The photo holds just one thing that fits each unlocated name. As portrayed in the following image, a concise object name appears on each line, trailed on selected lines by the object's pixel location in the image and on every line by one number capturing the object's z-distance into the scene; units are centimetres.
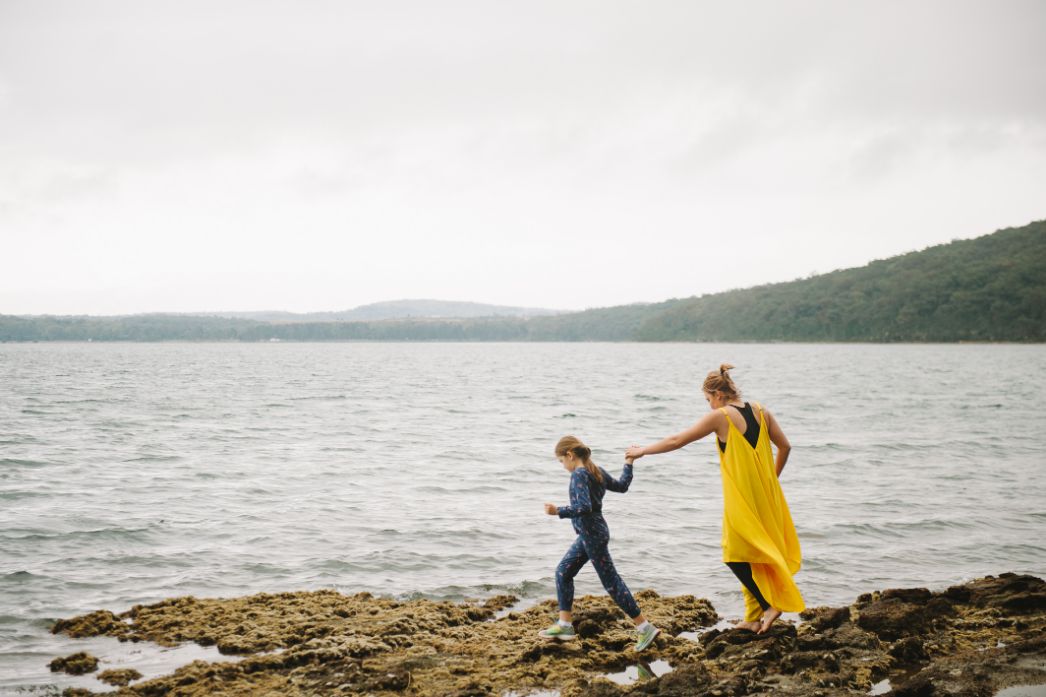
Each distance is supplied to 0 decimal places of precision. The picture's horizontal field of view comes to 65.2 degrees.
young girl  727
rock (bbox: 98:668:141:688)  708
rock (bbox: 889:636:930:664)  708
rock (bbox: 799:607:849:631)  801
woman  715
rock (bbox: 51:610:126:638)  847
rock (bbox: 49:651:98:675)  742
